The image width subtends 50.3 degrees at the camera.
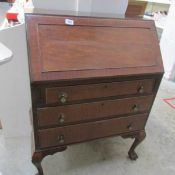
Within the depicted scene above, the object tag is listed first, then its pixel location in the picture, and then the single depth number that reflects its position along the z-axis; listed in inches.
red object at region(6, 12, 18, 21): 56.2
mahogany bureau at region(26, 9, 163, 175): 37.7
